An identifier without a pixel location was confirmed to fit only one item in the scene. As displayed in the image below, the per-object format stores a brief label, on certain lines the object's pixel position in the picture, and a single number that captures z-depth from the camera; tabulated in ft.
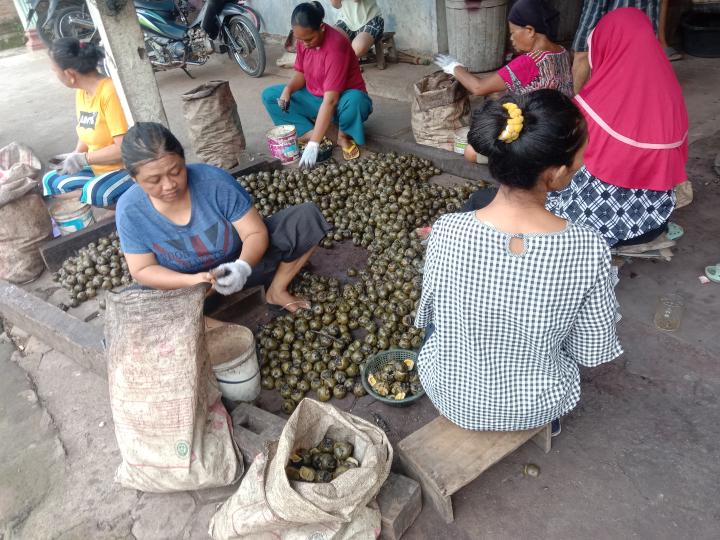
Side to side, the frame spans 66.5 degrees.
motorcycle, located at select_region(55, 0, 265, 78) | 29.25
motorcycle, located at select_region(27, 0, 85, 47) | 35.17
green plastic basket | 9.01
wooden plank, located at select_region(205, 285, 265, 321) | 11.48
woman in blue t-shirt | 8.87
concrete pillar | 14.09
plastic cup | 10.05
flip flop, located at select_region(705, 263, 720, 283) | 10.85
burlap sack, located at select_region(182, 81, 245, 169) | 17.35
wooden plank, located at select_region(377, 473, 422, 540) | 7.13
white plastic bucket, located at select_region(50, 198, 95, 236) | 15.23
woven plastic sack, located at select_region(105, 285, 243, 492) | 7.64
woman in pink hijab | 9.57
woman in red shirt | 16.71
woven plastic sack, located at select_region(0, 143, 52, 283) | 13.80
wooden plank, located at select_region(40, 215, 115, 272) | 14.66
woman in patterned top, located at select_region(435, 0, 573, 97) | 11.34
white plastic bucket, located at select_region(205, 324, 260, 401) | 9.19
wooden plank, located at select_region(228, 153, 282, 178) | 17.38
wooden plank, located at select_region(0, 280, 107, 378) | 11.11
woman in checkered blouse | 5.55
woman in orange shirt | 13.23
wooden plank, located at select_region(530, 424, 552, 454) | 7.92
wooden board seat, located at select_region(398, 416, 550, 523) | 7.04
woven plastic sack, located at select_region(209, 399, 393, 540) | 6.30
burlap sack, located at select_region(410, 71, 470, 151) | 16.48
